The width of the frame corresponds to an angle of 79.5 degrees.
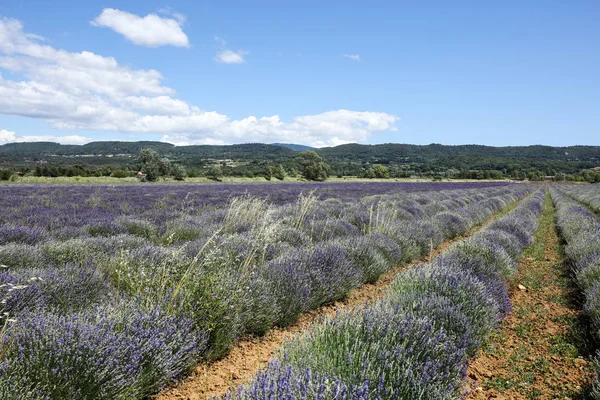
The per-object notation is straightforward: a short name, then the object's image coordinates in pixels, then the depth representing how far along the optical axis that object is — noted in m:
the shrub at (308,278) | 4.36
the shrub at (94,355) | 2.13
